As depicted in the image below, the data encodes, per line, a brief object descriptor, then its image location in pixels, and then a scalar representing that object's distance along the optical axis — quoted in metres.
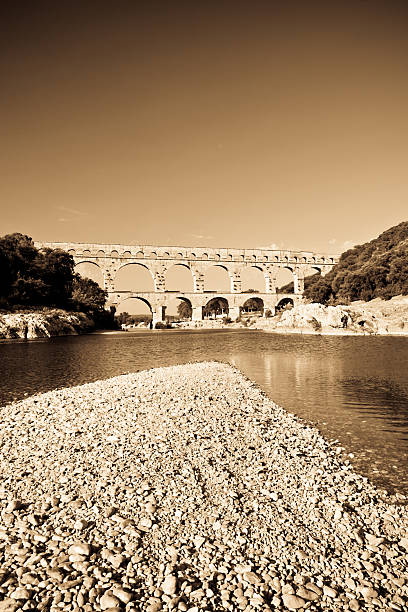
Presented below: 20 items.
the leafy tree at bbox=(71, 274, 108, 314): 55.88
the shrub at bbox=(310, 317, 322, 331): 43.62
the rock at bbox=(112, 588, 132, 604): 2.86
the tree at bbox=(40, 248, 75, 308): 48.42
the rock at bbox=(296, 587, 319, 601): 2.96
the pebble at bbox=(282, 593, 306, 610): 2.88
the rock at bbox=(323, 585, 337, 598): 3.01
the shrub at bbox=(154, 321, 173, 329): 68.56
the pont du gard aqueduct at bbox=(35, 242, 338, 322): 70.38
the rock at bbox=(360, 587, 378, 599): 3.02
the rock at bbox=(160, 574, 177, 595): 2.96
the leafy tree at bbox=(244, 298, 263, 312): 96.05
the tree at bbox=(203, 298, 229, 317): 93.50
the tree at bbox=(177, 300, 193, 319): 105.69
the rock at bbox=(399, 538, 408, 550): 3.72
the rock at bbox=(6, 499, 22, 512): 4.05
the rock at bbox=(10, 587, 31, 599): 2.83
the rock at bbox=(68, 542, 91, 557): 3.35
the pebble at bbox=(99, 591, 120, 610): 2.78
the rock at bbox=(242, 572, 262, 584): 3.11
